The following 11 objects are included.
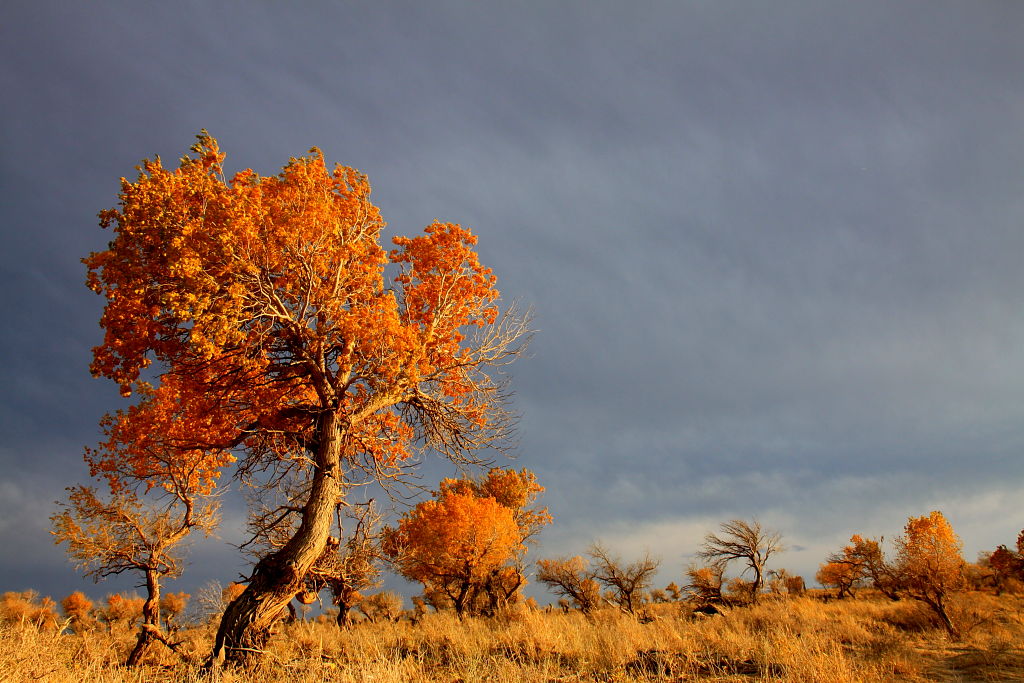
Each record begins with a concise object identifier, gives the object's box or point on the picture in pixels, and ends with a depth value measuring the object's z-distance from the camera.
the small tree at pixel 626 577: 38.99
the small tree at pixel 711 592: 34.59
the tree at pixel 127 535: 17.94
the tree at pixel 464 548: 32.78
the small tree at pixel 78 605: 40.75
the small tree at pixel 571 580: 41.91
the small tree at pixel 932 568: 19.45
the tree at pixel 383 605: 44.06
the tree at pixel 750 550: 35.31
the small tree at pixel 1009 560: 26.62
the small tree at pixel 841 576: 47.66
